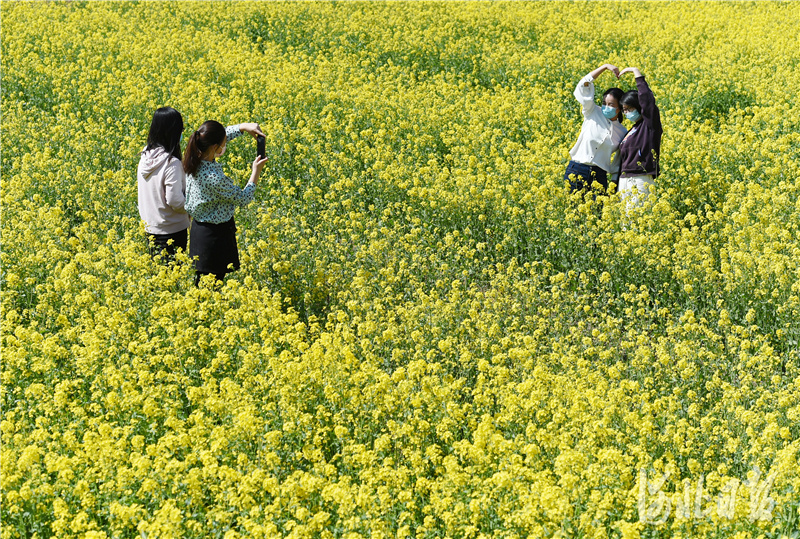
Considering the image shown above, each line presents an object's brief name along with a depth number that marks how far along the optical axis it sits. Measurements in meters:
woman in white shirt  18.09
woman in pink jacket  14.31
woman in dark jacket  17.56
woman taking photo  13.80
